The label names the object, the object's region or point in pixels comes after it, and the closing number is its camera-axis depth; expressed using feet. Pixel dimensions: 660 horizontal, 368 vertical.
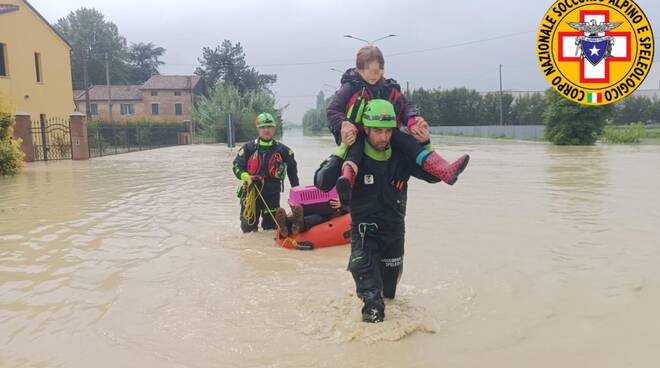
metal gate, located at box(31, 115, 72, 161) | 81.87
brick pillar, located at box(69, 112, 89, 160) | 82.53
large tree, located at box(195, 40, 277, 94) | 226.38
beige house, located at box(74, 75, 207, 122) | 223.30
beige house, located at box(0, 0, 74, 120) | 87.86
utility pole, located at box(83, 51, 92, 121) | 159.42
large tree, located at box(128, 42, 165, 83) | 314.55
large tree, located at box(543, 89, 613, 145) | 119.44
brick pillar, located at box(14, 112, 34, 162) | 73.41
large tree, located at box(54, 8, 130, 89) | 276.82
